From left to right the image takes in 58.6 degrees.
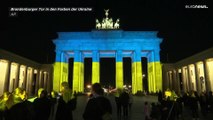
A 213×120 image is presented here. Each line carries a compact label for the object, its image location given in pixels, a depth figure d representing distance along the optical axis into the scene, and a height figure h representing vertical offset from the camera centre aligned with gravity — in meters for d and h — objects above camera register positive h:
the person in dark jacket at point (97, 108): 4.80 -0.85
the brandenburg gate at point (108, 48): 54.97 +7.68
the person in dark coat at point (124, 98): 14.12 -1.77
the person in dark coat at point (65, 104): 6.25 -0.98
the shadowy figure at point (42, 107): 7.23 -1.23
